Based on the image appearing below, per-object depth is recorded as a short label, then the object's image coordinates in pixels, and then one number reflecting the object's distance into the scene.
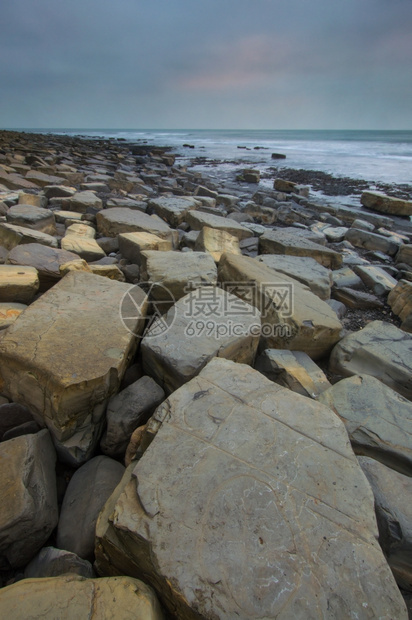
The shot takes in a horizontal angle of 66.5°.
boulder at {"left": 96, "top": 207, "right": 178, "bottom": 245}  3.63
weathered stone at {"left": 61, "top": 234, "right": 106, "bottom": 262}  2.94
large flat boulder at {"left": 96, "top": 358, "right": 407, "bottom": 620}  0.86
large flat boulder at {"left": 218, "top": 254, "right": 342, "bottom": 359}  2.16
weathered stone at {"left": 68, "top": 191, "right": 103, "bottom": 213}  4.43
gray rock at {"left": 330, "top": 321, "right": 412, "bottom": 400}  2.02
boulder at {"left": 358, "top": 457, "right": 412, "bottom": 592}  1.16
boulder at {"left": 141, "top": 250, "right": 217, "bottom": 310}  2.37
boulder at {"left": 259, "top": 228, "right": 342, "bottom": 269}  3.83
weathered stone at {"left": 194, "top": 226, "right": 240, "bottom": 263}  3.36
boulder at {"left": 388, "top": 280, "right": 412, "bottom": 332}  2.95
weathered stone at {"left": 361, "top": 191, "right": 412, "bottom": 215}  8.20
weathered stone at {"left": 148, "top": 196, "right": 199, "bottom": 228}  4.66
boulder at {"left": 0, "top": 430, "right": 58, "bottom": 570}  1.10
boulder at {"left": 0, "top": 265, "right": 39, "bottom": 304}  2.04
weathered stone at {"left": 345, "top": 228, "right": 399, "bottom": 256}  5.07
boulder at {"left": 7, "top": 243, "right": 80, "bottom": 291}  2.39
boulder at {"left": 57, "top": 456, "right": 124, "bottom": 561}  1.17
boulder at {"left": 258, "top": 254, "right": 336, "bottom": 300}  3.06
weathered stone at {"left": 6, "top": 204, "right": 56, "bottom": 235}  3.30
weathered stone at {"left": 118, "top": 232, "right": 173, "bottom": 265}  3.03
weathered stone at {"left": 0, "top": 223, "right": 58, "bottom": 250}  2.86
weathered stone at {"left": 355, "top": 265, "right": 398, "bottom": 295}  3.57
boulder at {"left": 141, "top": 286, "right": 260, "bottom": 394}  1.66
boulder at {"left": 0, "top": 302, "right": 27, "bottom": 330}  1.83
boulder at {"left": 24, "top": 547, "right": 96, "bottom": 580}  1.06
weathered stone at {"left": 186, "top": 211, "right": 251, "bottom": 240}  4.19
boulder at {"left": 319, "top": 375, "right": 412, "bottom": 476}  1.50
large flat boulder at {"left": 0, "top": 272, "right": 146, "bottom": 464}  1.40
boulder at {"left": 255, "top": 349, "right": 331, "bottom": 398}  1.84
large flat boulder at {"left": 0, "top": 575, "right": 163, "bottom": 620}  0.83
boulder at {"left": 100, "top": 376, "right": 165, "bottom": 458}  1.47
